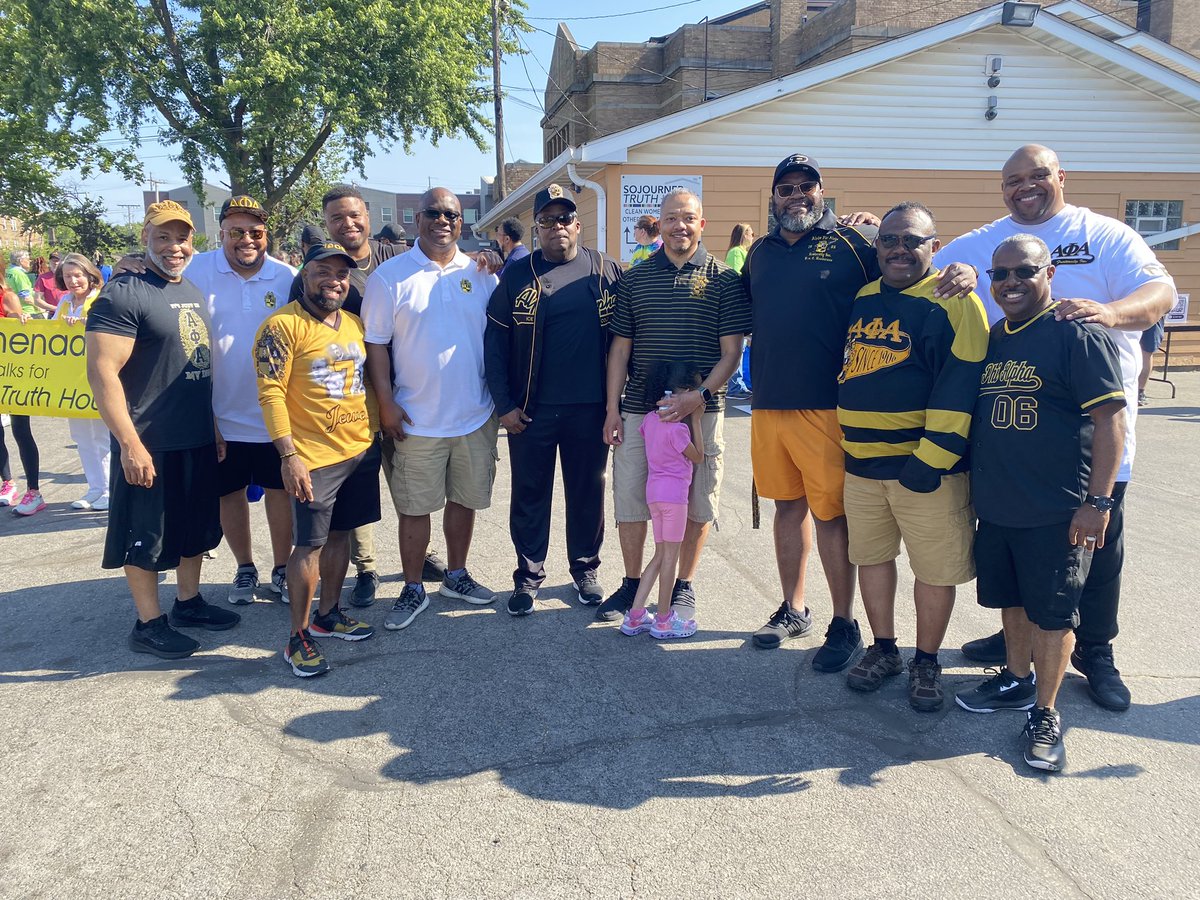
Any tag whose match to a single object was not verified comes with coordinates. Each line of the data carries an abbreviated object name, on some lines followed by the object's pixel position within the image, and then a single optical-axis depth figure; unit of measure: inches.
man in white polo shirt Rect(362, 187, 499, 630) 163.2
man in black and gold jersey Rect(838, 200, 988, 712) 124.0
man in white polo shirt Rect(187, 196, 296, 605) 167.5
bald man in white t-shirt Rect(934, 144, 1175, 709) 130.3
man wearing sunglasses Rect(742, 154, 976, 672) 144.9
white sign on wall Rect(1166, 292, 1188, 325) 563.5
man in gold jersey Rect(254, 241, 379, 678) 143.0
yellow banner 250.8
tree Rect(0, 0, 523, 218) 764.6
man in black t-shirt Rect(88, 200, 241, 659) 145.3
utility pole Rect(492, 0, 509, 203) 844.5
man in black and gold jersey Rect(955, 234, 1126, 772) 113.6
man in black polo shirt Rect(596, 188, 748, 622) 157.2
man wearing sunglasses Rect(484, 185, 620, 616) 168.6
